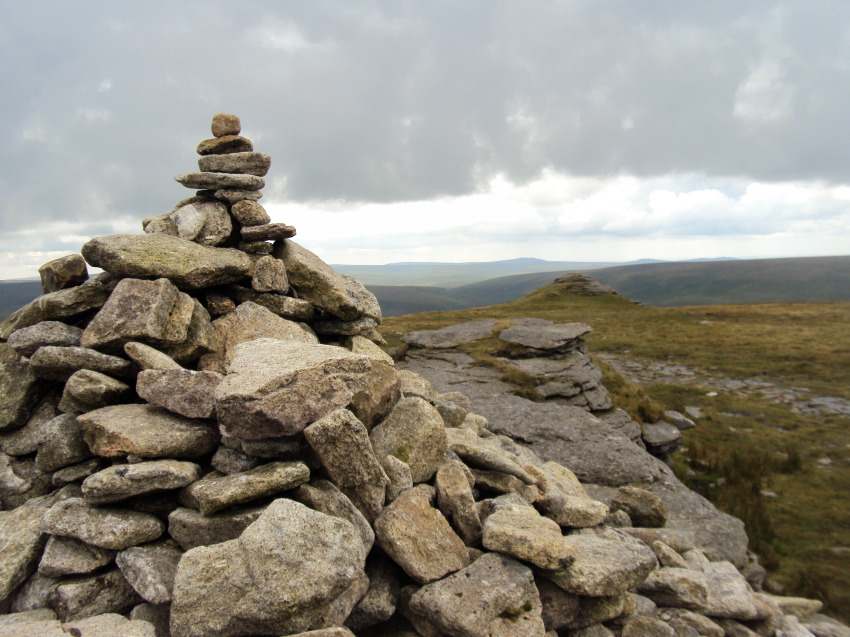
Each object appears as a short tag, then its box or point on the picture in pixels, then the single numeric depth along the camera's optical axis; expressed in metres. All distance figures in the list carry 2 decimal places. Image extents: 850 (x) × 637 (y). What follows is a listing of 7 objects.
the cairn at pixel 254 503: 5.34
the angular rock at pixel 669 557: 8.81
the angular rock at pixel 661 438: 19.47
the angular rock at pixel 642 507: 11.16
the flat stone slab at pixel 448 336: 26.77
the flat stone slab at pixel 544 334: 25.56
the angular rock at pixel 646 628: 6.64
